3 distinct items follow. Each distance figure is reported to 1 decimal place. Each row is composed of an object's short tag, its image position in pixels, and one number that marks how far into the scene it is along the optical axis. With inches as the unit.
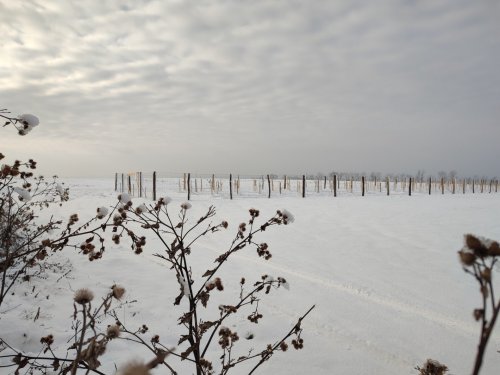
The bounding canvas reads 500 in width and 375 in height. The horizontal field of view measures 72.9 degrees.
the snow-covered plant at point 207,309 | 75.4
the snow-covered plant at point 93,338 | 36.0
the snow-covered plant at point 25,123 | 78.2
